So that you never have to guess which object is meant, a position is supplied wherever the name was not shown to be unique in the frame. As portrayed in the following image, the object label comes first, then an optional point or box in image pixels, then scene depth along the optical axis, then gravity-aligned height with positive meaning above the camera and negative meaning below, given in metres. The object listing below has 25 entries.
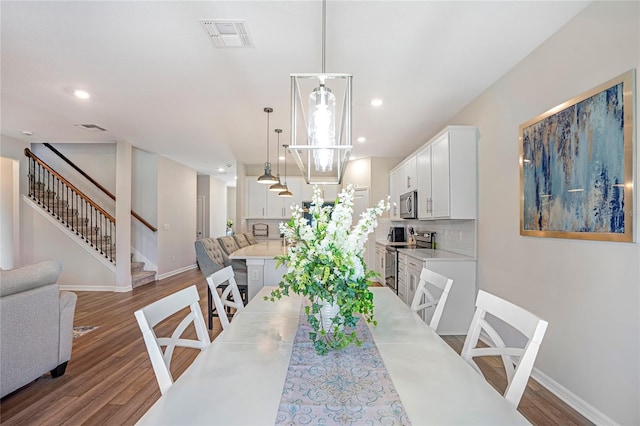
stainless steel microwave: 4.79 +0.14
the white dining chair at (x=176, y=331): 1.13 -0.47
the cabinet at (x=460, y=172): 3.54 +0.47
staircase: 6.03 +0.06
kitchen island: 3.62 -0.66
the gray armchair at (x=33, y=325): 2.15 -0.80
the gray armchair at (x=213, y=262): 3.71 -0.58
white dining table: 0.85 -0.54
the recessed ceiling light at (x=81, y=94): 3.32 +1.26
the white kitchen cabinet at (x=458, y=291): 3.50 -0.84
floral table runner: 0.86 -0.54
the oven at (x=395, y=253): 4.84 -0.61
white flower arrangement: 1.25 -0.20
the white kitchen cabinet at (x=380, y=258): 5.79 -0.83
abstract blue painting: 1.76 +0.31
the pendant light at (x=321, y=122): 1.46 +0.45
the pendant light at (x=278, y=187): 5.45 +0.46
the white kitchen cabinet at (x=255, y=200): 7.69 +0.34
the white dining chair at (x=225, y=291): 1.80 -0.48
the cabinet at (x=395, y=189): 5.77 +0.48
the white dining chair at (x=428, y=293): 1.75 -0.46
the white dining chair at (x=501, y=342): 1.05 -0.47
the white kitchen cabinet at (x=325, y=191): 7.77 +0.57
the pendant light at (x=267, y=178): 4.72 +0.53
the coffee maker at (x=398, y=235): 6.10 -0.39
